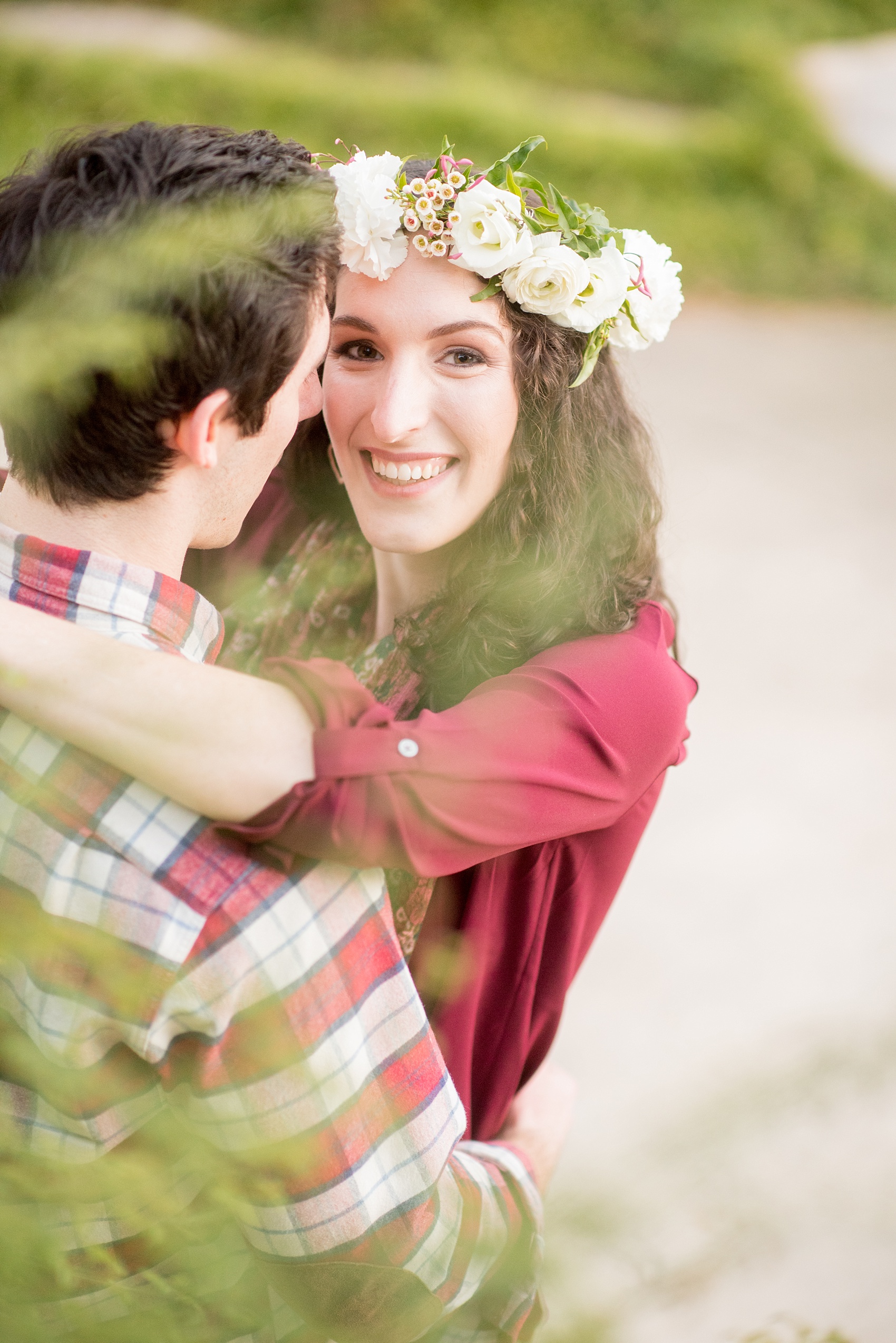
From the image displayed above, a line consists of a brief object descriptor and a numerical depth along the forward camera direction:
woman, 1.24
